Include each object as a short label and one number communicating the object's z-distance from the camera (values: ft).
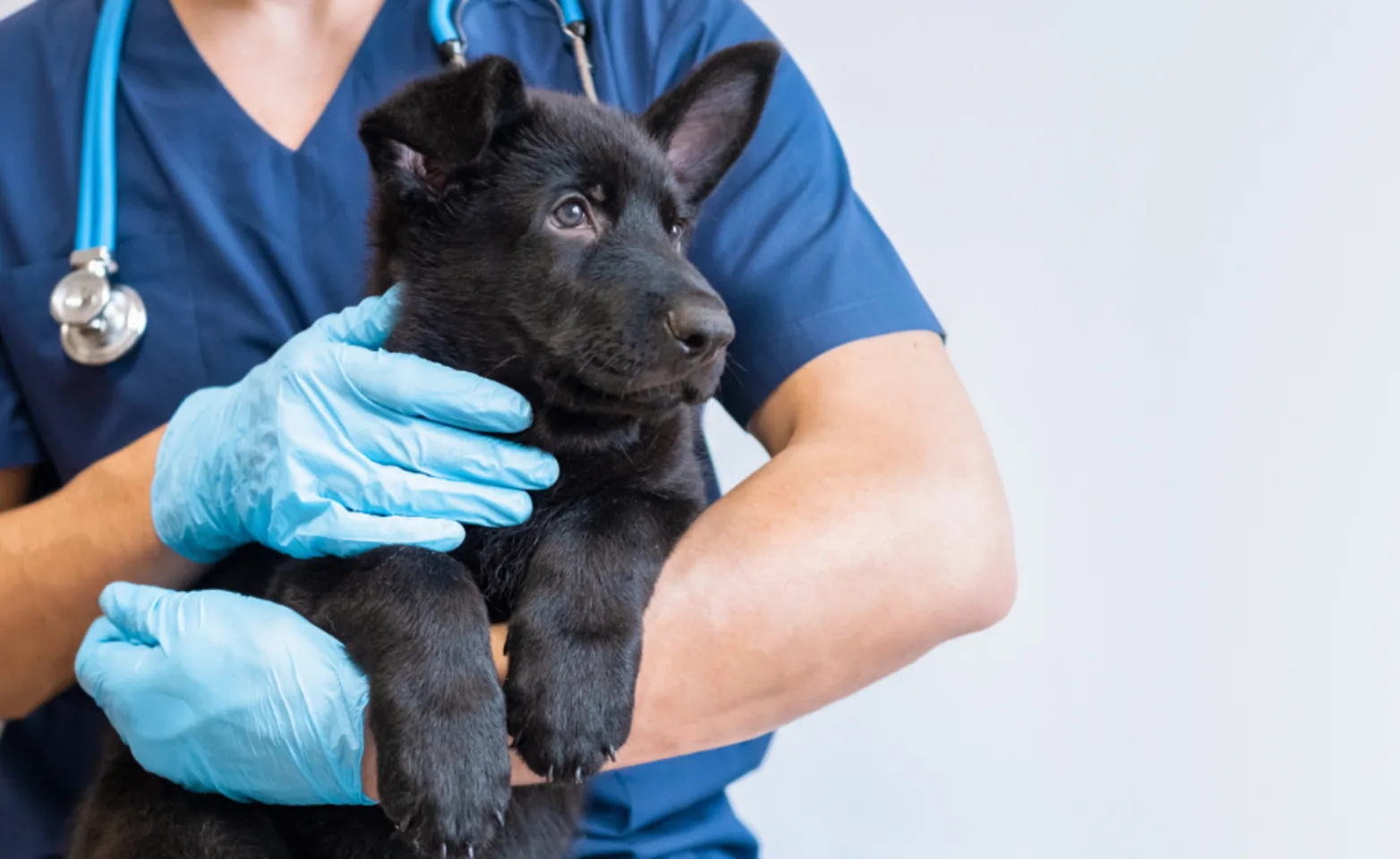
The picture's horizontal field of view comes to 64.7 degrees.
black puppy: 2.94
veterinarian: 3.40
